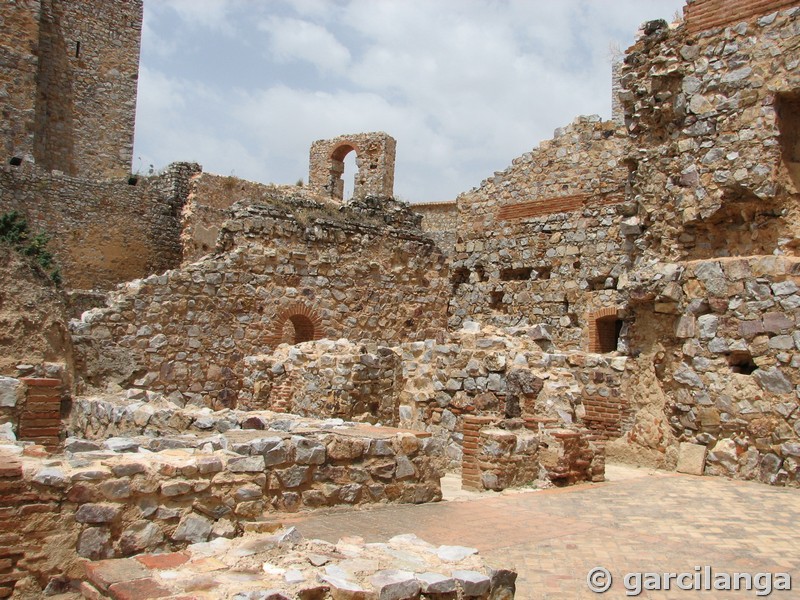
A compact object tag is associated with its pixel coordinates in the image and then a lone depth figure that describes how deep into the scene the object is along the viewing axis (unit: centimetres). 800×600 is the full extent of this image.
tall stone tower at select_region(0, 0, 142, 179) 2789
